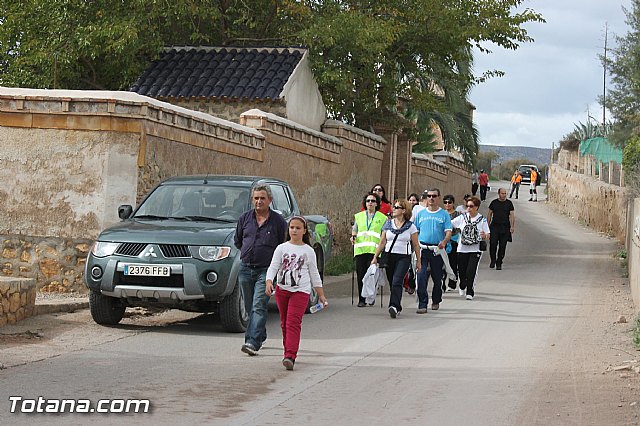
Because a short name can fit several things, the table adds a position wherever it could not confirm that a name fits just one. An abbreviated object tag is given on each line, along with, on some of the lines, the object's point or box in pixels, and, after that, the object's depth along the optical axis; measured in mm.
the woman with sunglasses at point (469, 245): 19922
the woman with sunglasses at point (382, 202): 20330
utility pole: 45156
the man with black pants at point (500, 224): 27328
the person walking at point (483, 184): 53684
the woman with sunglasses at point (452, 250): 21297
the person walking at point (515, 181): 62906
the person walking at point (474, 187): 53656
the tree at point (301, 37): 26984
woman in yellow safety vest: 18109
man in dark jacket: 12289
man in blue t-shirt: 17281
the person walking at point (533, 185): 65750
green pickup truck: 13469
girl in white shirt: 11495
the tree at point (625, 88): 39844
